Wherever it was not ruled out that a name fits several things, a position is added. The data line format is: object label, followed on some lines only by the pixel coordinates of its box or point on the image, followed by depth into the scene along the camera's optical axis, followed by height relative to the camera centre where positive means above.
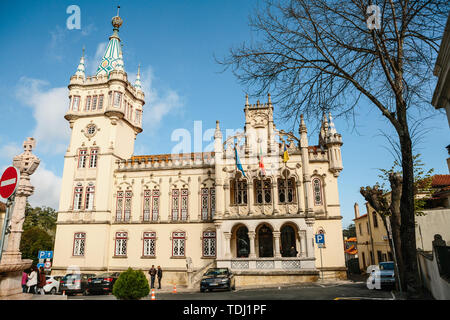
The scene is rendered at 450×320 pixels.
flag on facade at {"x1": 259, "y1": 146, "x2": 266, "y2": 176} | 25.62 +6.07
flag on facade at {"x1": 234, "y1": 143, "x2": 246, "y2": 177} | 25.71 +6.40
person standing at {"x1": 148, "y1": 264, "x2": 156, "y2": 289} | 23.62 -2.69
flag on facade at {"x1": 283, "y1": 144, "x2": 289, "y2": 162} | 25.62 +6.98
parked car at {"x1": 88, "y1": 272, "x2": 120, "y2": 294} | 20.59 -3.02
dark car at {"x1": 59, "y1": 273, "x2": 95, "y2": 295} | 20.77 -3.02
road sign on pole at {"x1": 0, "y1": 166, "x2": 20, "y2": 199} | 5.89 +1.23
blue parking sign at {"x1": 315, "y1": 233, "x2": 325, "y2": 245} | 20.54 -0.09
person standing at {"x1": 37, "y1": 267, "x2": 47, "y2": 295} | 15.03 -1.97
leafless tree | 7.57 +4.77
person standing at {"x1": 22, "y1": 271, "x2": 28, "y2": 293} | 15.85 -1.98
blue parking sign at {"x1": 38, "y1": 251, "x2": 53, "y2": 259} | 21.50 -0.89
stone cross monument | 8.42 +0.31
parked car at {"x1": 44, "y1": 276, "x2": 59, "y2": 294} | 19.95 -3.00
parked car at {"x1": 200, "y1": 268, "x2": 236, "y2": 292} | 18.80 -2.69
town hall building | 25.28 +3.64
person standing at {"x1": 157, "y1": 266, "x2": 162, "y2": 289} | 23.95 -2.92
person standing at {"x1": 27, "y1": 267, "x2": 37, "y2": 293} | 13.96 -1.76
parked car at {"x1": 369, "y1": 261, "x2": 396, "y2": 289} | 17.08 -2.41
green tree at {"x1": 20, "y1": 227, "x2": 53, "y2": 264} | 34.22 -0.05
